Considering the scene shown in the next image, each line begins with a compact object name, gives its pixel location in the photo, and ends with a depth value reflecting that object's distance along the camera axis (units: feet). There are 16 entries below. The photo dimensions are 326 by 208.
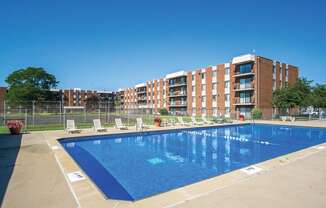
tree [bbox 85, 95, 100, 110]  288.22
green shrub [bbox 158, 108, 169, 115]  164.35
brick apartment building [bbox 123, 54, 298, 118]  115.24
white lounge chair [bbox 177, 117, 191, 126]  72.30
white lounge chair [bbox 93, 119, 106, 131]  53.82
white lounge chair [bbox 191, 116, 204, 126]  75.66
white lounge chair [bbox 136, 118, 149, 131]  57.72
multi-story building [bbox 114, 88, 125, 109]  288.61
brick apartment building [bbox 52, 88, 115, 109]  317.22
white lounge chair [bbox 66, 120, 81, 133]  49.66
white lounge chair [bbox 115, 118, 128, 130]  58.95
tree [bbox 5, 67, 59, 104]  182.50
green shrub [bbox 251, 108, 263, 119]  103.14
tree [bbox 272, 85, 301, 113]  101.02
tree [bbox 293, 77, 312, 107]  103.05
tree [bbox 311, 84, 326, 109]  119.69
